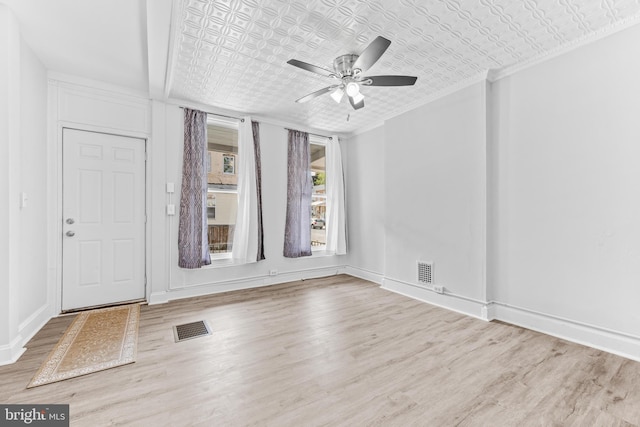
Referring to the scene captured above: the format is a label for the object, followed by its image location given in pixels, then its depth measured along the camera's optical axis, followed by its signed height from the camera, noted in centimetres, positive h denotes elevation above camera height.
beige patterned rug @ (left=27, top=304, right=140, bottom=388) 204 -115
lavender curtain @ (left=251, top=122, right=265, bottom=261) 430 +54
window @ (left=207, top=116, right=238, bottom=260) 417 +45
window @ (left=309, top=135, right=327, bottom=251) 532 +32
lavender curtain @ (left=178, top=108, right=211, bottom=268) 376 +23
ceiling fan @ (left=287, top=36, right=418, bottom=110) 220 +125
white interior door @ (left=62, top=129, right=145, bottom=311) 324 -6
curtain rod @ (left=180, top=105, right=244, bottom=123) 405 +147
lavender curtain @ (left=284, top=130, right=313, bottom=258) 466 +29
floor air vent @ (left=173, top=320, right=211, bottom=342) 262 -116
